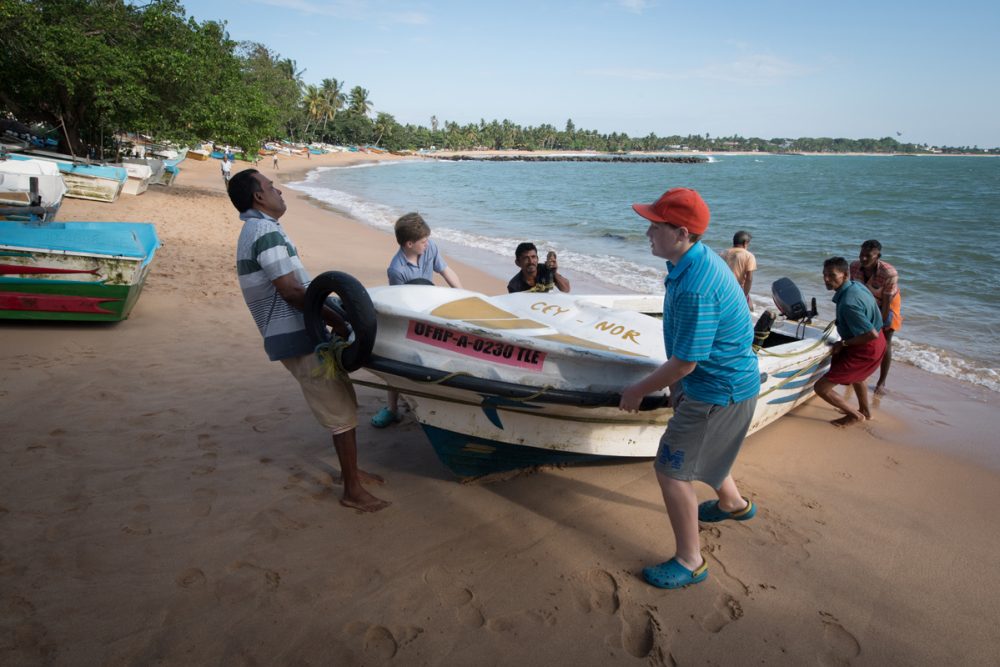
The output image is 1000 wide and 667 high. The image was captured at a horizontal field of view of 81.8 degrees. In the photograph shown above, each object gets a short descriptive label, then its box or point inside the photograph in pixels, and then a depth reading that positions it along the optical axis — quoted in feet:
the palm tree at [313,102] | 276.21
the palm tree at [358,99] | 313.32
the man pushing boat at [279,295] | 9.66
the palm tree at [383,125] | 327.06
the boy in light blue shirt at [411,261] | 13.98
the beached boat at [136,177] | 55.93
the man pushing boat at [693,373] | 8.07
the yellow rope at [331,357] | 10.02
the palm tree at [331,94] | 287.07
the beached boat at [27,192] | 23.66
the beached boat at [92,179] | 47.37
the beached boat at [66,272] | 18.99
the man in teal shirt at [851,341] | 15.55
